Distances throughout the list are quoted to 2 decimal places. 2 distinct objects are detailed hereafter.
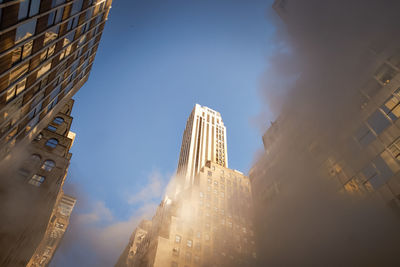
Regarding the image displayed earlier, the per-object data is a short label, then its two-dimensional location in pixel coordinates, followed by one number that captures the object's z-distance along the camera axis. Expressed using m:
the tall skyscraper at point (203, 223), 44.59
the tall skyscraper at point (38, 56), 12.23
